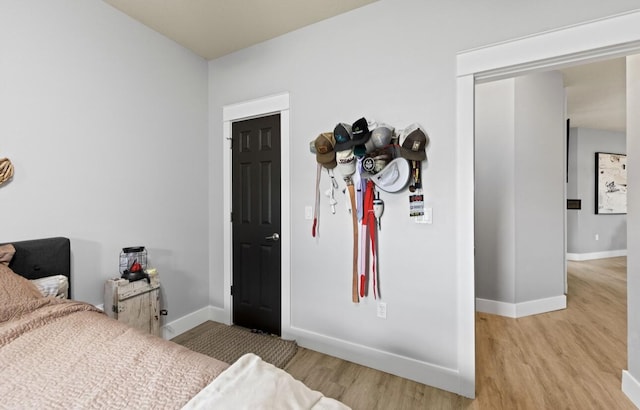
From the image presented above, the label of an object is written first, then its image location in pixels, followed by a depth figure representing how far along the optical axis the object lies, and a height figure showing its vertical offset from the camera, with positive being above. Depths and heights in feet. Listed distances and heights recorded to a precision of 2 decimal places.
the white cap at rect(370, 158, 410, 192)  6.39 +0.70
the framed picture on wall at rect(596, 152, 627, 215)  18.74 +1.44
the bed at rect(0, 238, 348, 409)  2.55 -1.78
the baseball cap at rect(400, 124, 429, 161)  6.17 +1.40
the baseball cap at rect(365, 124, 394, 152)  6.42 +1.62
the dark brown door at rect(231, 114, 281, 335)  8.60 -0.61
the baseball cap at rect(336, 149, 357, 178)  6.94 +1.09
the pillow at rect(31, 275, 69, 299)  5.27 -1.59
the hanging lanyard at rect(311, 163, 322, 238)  7.68 -0.12
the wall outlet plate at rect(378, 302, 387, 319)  6.92 -2.65
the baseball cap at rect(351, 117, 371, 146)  6.67 +1.77
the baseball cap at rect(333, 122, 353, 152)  6.82 +1.70
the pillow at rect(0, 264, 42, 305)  4.12 -1.34
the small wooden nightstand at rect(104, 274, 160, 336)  6.63 -2.44
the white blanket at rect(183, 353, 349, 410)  2.45 -1.77
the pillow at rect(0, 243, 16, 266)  4.90 -0.88
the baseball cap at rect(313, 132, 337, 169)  7.14 +1.48
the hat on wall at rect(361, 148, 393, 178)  6.57 +1.07
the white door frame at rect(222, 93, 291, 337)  8.25 +0.96
